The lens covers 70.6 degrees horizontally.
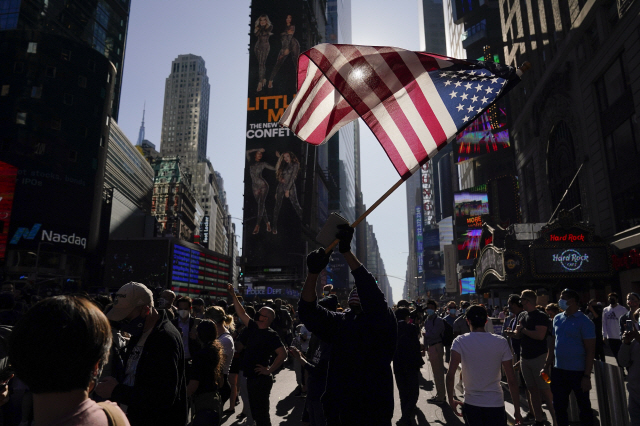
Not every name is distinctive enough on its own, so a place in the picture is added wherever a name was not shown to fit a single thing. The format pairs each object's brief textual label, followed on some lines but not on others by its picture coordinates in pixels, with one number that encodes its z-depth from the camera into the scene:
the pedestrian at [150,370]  3.62
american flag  5.60
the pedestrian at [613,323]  11.75
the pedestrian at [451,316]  13.83
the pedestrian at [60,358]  1.75
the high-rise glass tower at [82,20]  66.50
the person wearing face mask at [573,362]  6.45
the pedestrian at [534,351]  7.59
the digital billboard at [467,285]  69.62
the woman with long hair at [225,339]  5.88
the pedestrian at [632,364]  5.58
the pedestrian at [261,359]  6.38
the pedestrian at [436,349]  10.41
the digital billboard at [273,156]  82.06
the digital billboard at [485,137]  58.28
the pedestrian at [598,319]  12.95
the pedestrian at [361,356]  3.49
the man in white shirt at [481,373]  4.91
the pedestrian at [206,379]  5.00
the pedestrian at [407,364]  8.22
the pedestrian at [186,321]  8.10
